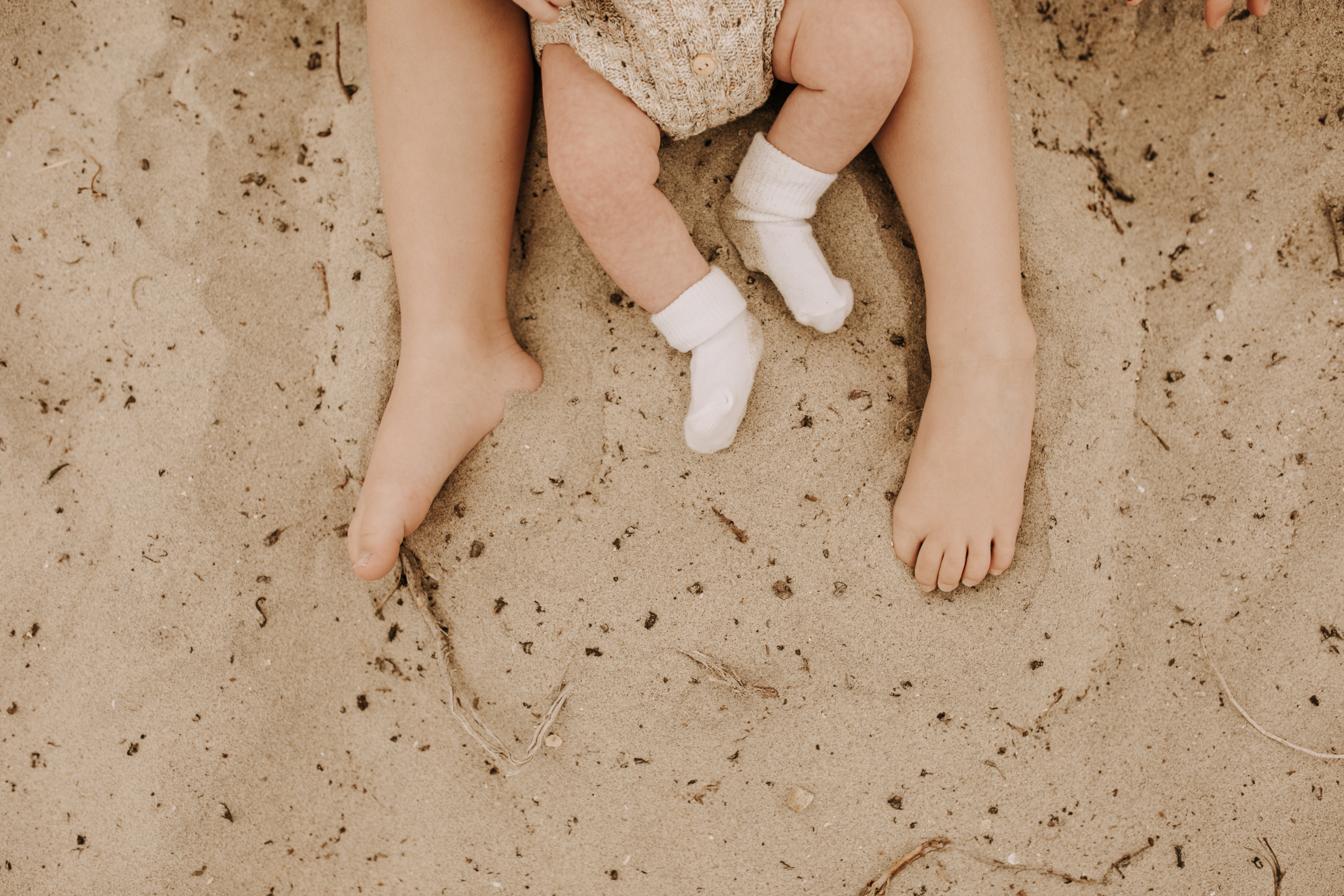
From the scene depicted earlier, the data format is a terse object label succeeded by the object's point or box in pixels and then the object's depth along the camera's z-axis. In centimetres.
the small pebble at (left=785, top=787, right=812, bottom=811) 100
